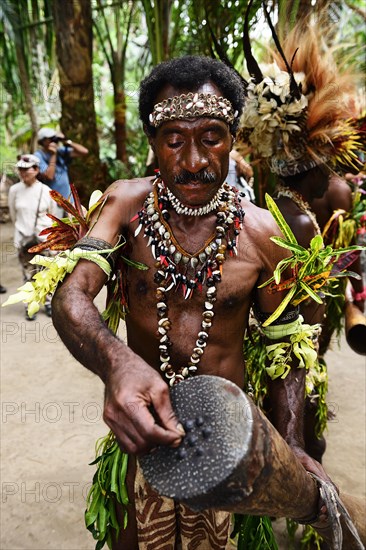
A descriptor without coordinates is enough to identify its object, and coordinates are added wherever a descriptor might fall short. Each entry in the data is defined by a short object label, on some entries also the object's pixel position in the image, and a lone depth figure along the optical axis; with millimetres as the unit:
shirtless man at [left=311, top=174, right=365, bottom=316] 3090
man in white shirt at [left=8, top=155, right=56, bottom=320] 5510
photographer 6137
